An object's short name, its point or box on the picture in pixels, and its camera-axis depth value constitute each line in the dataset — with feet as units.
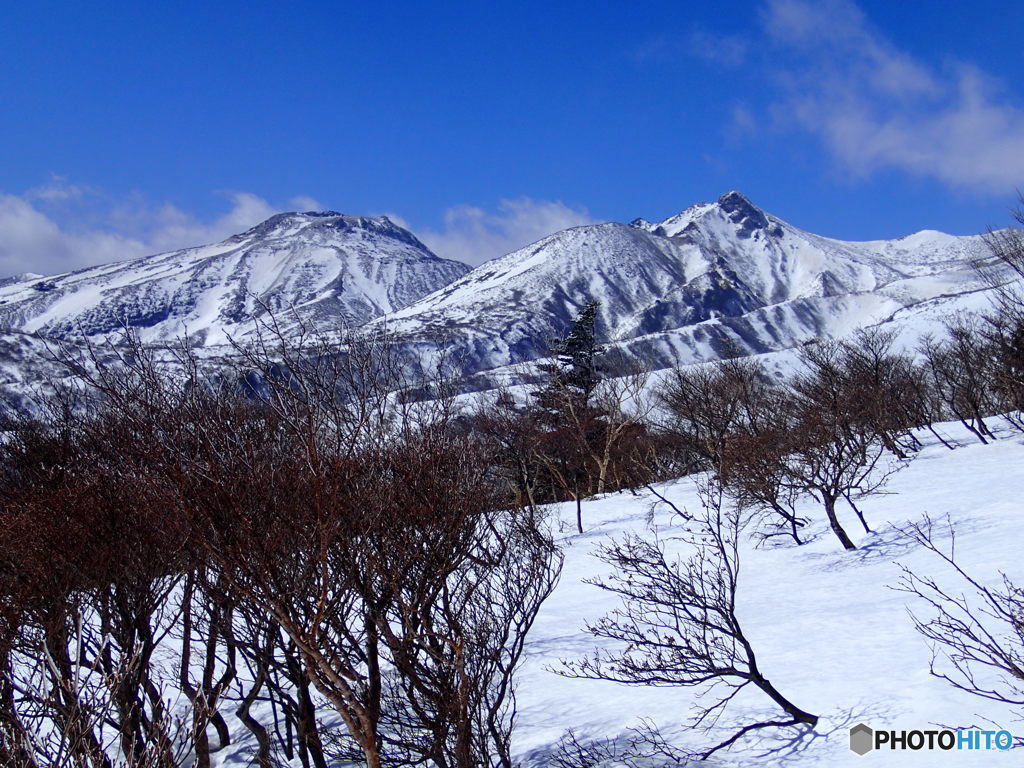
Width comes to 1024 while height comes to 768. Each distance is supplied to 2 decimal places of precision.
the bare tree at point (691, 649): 25.90
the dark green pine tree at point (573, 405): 115.14
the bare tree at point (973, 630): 19.76
